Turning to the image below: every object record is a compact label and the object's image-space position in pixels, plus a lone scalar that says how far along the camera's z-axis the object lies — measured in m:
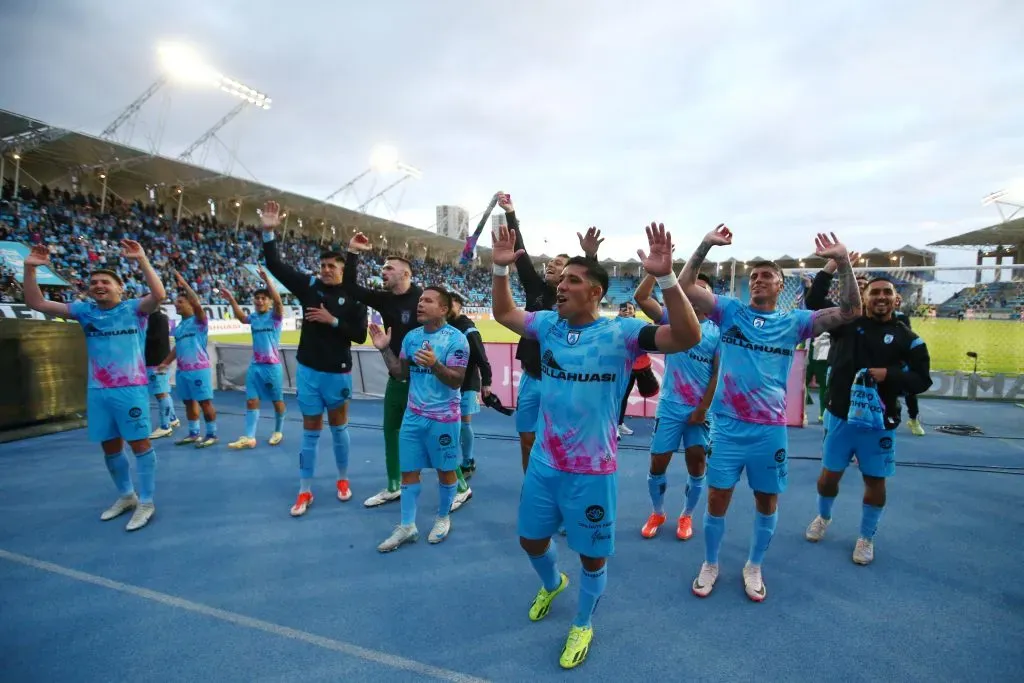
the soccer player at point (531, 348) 4.25
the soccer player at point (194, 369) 6.95
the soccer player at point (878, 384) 3.71
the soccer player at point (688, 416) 4.17
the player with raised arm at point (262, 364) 7.00
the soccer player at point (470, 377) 4.61
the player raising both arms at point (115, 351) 4.34
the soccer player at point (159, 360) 7.39
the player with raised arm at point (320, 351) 4.79
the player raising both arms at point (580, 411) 2.43
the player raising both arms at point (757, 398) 3.26
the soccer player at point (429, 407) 3.98
